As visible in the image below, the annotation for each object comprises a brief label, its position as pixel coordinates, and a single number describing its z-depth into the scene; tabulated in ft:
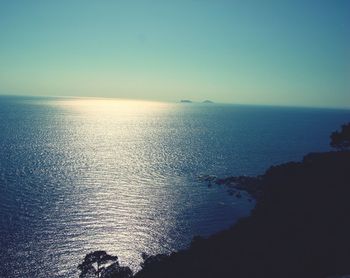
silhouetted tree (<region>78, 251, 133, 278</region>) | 125.18
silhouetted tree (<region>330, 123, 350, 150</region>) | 245.24
